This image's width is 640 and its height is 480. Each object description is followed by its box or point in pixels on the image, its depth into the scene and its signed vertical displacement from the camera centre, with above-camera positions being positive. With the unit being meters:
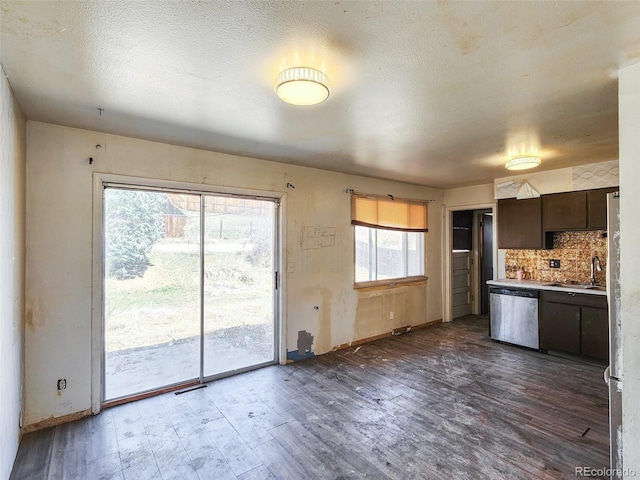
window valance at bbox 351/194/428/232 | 4.77 +0.50
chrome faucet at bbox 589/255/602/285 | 4.32 -0.32
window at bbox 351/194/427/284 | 4.86 +0.12
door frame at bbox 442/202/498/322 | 6.07 -0.41
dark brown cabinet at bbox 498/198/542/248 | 4.66 +0.31
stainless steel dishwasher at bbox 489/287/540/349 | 4.43 -1.04
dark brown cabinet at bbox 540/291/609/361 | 3.83 -1.01
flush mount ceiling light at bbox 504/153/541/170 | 3.47 +0.90
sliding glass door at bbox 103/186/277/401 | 3.05 -0.46
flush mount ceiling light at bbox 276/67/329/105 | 1.73 +0.88
